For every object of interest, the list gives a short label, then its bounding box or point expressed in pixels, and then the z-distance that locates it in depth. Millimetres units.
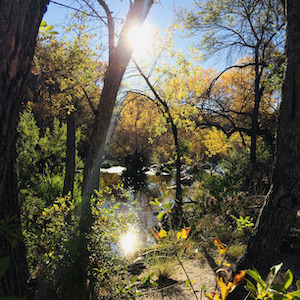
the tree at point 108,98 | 3246
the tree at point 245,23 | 7012
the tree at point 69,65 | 5090
